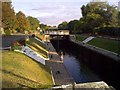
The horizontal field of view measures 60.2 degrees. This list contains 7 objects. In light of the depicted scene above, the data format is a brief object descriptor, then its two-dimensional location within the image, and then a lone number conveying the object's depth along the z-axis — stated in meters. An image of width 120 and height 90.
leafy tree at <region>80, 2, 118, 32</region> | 29.62
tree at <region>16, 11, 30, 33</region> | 37.68
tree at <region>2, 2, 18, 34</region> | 25.39
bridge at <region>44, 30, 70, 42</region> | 41.41
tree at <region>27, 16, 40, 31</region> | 56.71
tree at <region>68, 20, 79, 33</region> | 57.19
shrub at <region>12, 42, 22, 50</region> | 9.74
